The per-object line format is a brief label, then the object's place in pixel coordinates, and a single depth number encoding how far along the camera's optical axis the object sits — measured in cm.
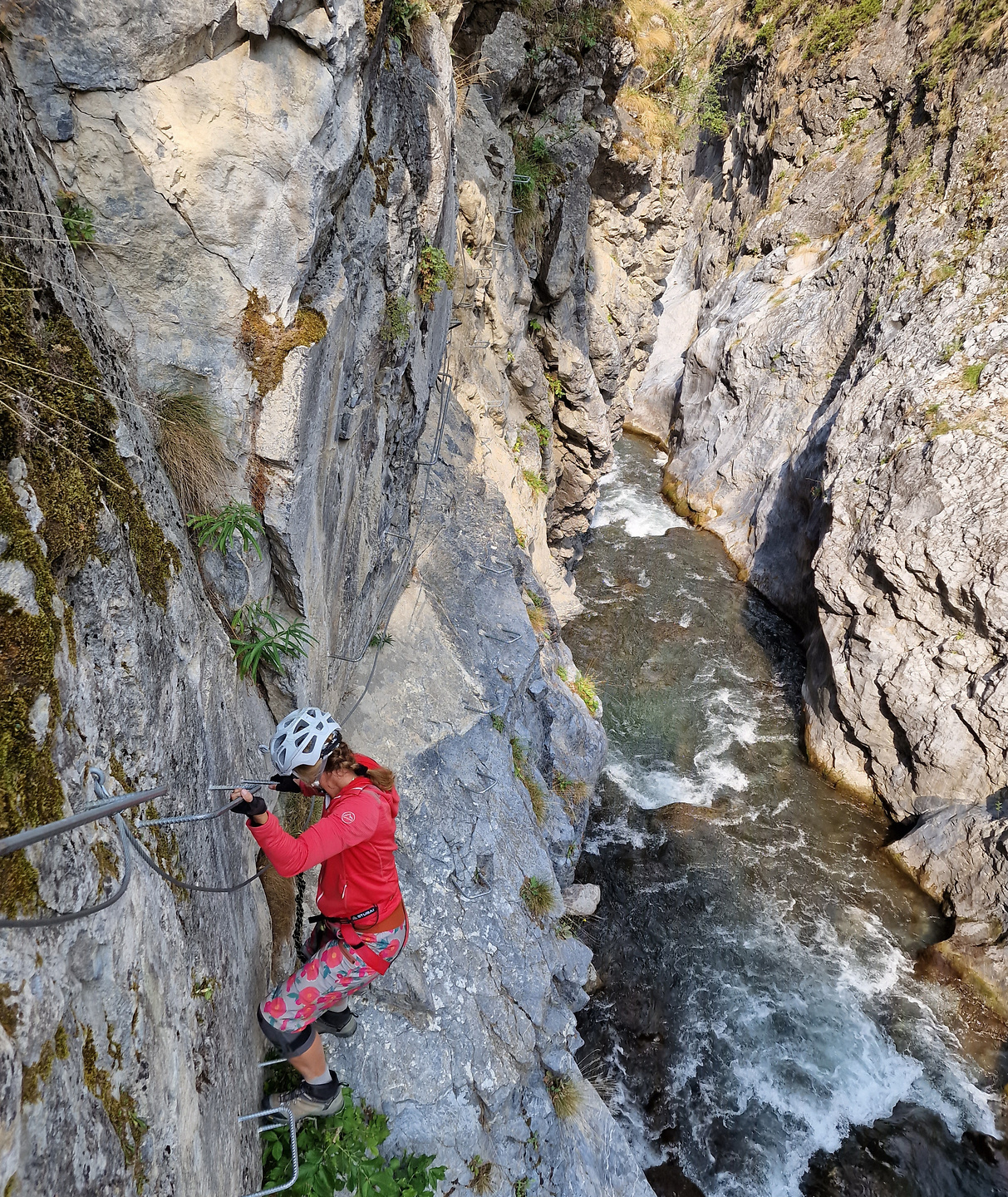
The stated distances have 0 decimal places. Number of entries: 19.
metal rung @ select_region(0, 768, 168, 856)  163
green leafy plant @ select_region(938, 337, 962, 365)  1428
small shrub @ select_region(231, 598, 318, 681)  402
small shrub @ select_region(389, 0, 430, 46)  573
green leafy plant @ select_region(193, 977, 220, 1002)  284
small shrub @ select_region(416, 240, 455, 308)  693
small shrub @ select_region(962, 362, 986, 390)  1345
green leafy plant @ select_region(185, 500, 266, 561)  373
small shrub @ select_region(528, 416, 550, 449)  1396
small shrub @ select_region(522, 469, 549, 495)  1303
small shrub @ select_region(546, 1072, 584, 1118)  606
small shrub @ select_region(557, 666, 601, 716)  1130
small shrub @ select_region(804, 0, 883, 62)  2109
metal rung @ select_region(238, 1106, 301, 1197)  315
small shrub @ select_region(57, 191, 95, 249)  316
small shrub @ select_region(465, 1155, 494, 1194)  488
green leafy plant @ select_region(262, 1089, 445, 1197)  356
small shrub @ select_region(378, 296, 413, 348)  596
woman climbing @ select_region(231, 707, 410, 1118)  336
